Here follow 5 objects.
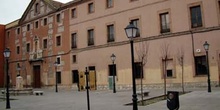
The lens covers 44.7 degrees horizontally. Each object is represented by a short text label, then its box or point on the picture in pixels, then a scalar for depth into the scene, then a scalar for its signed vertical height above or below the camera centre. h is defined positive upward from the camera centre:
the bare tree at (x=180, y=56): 21.73 +1.23
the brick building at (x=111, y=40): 21.53 +3.28
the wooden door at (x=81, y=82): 27.25 -0.92
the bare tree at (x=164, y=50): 23.05 +1.85
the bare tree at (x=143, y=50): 24.14 +2.05
